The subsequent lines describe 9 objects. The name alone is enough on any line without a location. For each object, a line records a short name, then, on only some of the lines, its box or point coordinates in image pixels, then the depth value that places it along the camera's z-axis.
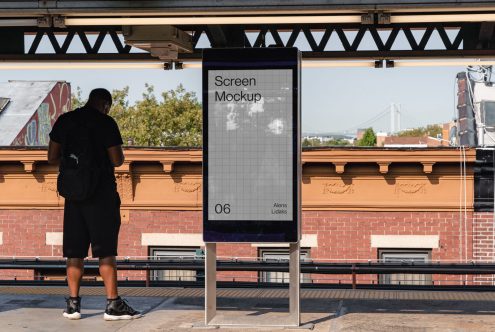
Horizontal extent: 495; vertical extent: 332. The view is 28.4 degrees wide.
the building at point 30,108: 45.28
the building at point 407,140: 109.83
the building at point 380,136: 138.68
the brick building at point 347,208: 22.33
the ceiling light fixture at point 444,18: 7.28
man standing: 8.20
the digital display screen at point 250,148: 8.10
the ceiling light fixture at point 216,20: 7.48
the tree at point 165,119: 67.44
